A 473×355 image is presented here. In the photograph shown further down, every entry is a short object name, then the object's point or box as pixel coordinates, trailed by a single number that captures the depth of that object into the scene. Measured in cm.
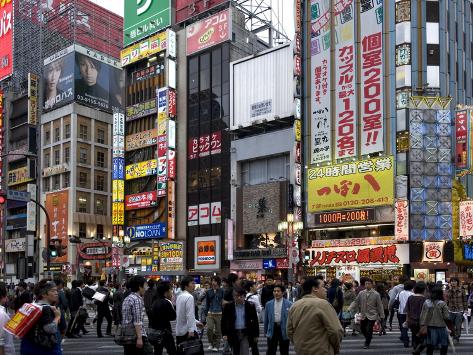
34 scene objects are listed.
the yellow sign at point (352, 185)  4797
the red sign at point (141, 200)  6556
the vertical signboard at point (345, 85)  5050
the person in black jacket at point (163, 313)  1028
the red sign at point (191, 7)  6681
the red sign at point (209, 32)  6319
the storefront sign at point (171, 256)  6362
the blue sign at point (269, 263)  5525
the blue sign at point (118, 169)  6831
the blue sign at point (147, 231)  6481
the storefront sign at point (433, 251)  4609
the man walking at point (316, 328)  708
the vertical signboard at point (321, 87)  5225
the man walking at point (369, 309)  1762
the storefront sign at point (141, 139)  6686
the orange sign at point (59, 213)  7612
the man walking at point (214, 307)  1652
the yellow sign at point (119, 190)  6850
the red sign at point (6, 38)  8444
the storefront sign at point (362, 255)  4694
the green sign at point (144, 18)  6912
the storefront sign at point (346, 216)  4869
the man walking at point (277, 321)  1247
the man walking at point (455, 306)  1939
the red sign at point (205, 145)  6278
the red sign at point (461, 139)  4644
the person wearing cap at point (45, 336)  770
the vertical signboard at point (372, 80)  4903
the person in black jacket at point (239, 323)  1196
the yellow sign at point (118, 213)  6825
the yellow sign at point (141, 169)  6600
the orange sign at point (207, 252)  6144
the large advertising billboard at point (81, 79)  7750
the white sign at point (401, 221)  4600
